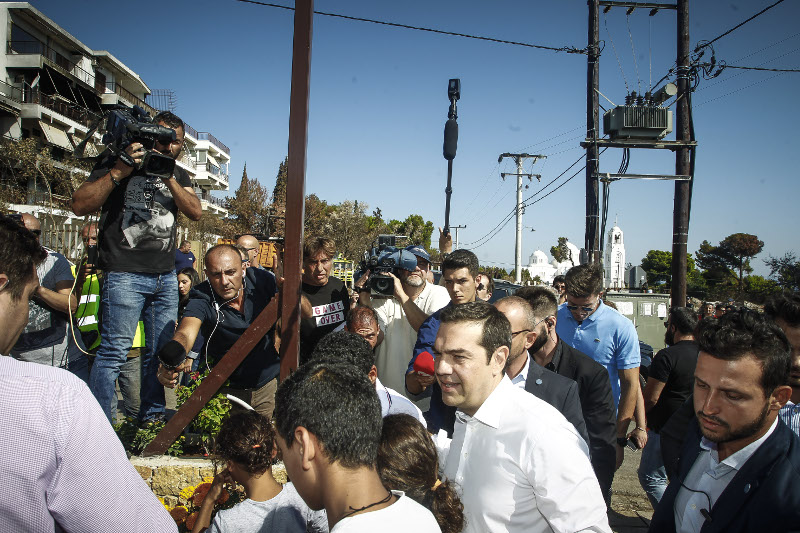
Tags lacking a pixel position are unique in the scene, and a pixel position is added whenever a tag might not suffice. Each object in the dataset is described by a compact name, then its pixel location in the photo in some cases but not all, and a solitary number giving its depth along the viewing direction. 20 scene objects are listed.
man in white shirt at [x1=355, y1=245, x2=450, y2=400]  4.21
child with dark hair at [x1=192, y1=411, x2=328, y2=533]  2.24
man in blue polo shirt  4.02
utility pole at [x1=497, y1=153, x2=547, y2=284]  30.28
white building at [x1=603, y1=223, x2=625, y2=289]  85.62
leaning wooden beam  3.02
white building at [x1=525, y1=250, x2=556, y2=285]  82.62
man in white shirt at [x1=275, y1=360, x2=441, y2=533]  1.41
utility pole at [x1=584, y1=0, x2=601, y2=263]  10.87
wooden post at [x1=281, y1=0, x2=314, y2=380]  2.99
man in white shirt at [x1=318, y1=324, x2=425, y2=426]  2.82
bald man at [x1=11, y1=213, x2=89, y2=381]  3.45
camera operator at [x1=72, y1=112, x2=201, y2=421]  3.13
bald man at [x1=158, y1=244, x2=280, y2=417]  3.61
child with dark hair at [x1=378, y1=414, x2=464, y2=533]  1.71
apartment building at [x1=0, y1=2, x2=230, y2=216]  32.88
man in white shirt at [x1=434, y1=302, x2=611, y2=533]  1.76
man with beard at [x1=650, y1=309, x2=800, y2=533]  1.63
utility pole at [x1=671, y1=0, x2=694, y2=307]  10.68
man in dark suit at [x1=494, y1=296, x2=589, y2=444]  2.78
